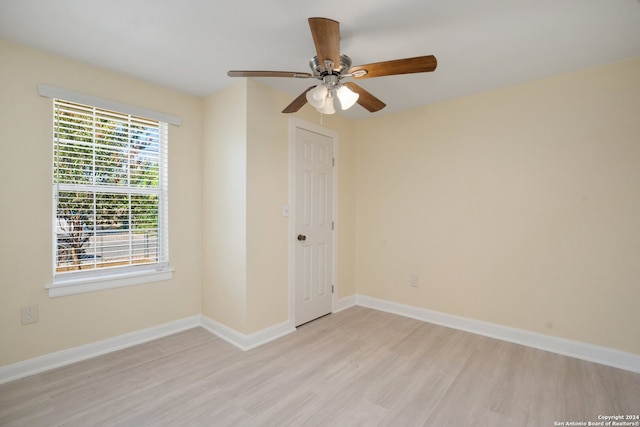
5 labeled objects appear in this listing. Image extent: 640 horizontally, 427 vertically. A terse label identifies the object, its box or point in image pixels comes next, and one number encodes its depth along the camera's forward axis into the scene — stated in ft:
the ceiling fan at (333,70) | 4.92
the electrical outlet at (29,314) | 7.16
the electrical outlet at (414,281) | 11.20
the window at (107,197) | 7.75
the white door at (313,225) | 10.43
